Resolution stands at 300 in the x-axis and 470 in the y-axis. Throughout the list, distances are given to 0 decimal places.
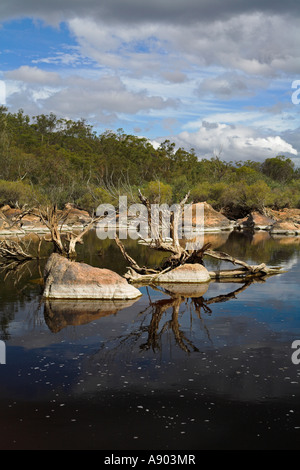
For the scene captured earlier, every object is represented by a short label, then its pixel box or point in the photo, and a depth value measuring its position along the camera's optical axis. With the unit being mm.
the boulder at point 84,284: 16266
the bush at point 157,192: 59656
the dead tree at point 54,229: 23612
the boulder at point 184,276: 19750
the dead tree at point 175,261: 20000
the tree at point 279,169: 109500
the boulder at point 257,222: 54425
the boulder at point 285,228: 47594
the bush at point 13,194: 56812
